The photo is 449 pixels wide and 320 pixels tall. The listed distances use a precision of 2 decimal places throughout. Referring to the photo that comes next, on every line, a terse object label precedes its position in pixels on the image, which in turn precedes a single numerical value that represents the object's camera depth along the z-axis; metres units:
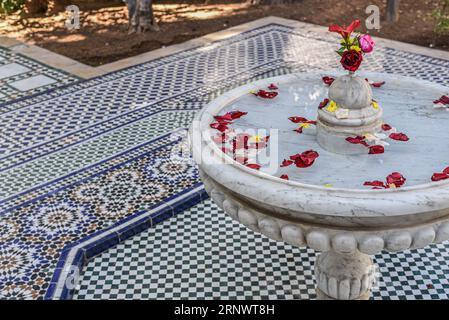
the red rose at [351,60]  2.43
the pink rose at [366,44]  2.46
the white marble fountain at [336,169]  2.08
